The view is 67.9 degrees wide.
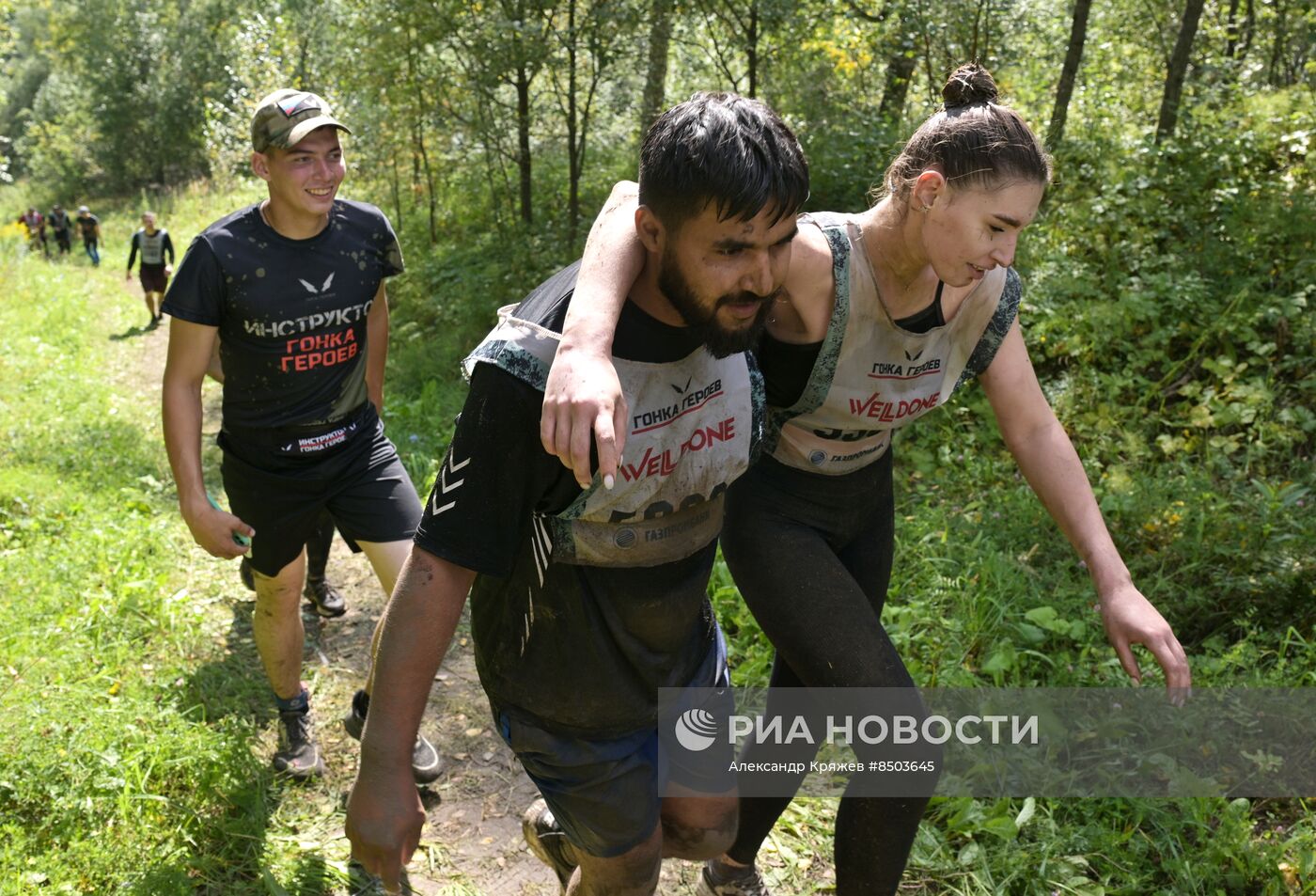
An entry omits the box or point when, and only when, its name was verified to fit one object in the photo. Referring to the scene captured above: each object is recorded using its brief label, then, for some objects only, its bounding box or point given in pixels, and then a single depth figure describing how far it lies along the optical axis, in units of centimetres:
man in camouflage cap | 322
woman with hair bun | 215
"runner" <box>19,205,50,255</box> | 2311
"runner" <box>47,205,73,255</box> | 2230
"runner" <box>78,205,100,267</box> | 2011
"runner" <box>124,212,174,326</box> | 1402
